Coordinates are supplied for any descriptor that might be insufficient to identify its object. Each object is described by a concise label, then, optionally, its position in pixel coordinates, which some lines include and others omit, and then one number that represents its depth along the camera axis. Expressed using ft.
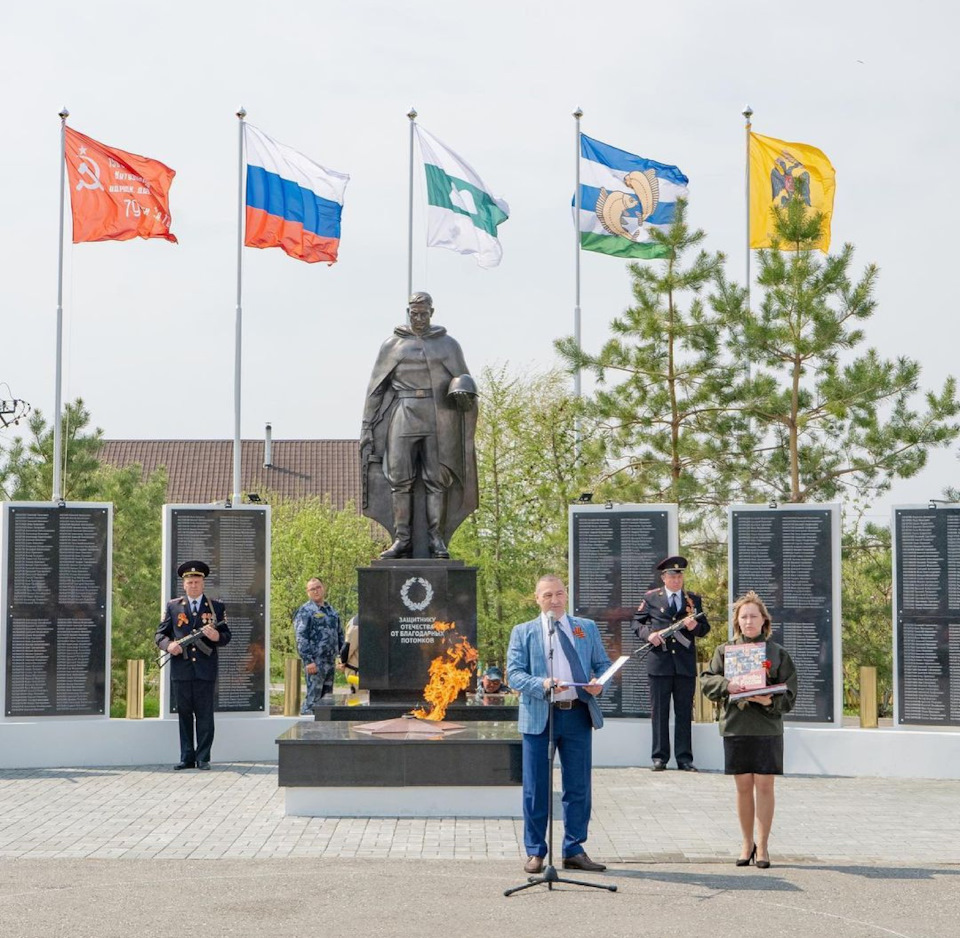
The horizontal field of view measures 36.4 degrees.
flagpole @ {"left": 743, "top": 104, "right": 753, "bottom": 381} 65.62
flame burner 33.24
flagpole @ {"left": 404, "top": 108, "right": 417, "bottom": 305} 64.75
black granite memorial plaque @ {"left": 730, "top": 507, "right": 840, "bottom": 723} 42.60
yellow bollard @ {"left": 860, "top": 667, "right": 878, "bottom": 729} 42.70
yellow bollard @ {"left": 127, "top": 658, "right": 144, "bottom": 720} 45.50
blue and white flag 64.75
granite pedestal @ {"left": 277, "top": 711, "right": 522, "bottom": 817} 32.14
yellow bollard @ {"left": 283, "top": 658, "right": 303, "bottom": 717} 46.60
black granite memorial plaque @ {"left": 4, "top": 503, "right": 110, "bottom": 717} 43.21
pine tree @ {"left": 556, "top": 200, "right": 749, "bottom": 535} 56.08
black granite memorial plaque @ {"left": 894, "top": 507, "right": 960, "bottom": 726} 41.47
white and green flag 64.23
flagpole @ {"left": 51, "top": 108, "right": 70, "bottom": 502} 64.59
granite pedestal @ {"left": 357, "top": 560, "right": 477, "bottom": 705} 40.19
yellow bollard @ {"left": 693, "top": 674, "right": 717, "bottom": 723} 44.60
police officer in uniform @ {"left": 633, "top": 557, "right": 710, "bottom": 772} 42.45
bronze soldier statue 41.73
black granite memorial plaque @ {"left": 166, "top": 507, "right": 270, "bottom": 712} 44.70
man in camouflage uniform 48.85
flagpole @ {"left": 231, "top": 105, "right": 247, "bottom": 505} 64.28
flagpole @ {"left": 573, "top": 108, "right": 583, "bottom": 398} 67.08
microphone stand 24.06
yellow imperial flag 62.75
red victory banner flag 61.36
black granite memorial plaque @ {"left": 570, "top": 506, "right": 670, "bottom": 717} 44.60
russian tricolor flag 63.98
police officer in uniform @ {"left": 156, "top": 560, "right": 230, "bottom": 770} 42.24
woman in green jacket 26.55
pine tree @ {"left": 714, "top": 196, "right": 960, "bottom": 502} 52.80
